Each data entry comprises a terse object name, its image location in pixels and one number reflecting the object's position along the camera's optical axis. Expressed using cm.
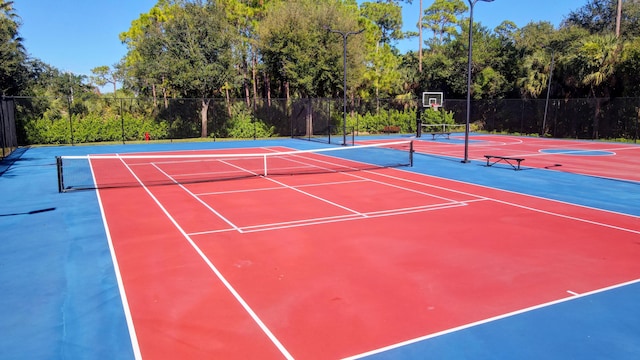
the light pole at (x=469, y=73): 1950
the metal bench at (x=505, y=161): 1982
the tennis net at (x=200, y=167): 1684
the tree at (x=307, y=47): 3431
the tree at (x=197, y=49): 3256
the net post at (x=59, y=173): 1433
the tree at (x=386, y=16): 6081
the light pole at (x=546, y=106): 3772
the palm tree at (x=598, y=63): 3412
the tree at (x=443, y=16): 6438
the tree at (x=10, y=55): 2861
